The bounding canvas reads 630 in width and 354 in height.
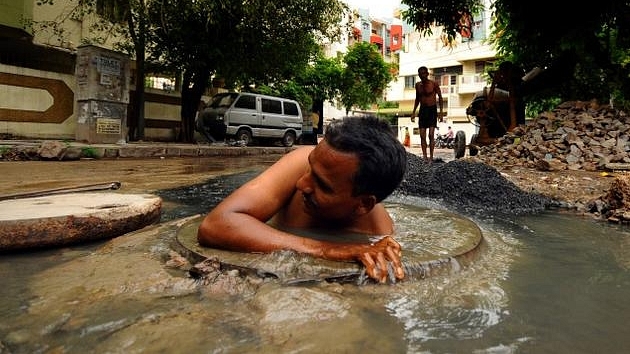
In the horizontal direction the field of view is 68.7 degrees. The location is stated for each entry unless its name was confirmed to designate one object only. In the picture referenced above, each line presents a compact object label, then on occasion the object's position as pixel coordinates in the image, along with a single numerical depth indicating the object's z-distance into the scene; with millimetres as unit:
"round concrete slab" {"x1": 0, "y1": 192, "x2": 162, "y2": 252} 2377
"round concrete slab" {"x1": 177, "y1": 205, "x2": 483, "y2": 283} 1814
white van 15016
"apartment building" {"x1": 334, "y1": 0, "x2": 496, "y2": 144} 32812
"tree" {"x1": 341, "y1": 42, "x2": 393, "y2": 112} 23484
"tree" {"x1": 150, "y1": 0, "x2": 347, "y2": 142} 12220
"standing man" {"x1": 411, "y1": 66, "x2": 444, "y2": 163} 8852
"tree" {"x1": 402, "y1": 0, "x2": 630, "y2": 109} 8500
